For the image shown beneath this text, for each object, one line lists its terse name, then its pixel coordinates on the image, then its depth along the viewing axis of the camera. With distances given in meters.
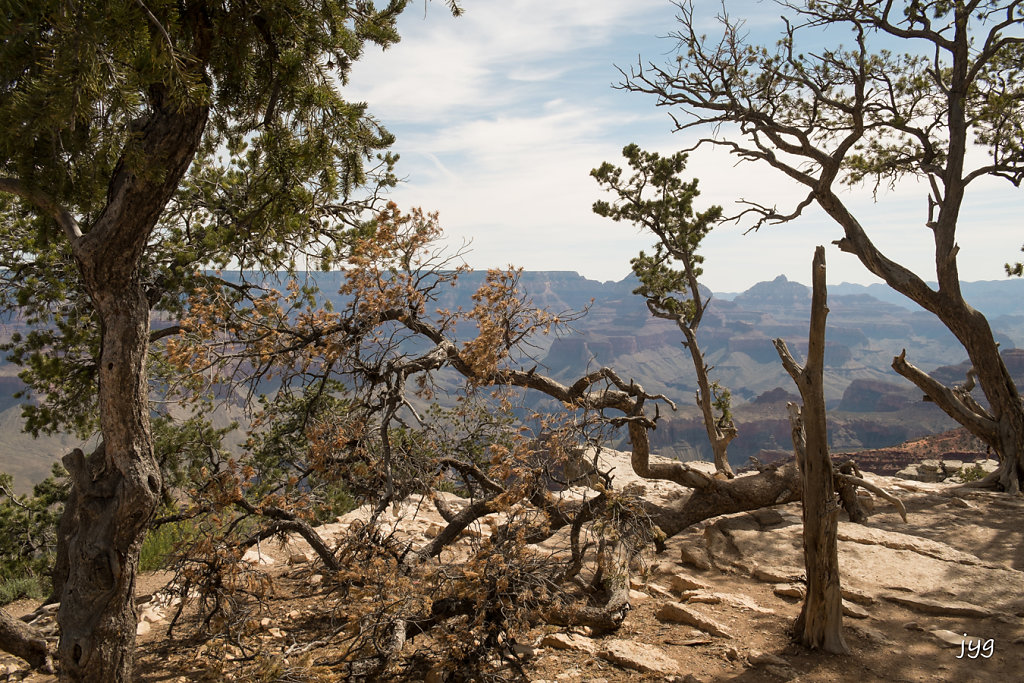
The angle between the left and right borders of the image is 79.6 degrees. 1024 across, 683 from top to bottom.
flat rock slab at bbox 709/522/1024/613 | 6.23
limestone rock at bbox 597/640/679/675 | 5.02
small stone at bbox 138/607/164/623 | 6.55
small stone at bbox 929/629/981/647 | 5.23
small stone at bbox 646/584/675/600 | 6.69
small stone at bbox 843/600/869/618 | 5.83
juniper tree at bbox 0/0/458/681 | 3.22
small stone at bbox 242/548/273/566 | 8.38
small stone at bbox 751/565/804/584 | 6.72
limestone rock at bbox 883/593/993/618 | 5.75
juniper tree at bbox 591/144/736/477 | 13.65
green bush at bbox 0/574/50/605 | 7.88
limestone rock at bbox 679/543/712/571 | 7.35
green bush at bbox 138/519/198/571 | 8.23
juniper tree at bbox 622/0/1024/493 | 10.96
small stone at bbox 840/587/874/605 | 6.14
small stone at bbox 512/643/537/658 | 5.28
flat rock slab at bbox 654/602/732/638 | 5.65
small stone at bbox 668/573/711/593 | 6.76
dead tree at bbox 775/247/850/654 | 5.18
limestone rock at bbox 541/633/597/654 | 5.45
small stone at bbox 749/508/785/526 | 8.41
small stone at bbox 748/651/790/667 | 5.03
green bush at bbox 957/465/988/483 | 12.97
